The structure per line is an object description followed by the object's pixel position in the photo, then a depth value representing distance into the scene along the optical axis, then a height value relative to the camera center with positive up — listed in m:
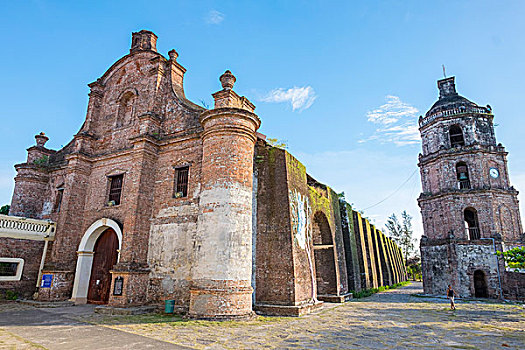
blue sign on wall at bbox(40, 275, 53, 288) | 12.27 -0.81
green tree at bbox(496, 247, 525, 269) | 12.17 +0.33
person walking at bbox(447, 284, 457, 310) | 13.17 -1.34
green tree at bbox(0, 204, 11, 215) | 21.37 +3.46
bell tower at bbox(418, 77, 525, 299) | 18.38 +3.69
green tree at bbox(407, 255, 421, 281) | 48.44 -0.68
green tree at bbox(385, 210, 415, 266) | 52.12 +5.11
